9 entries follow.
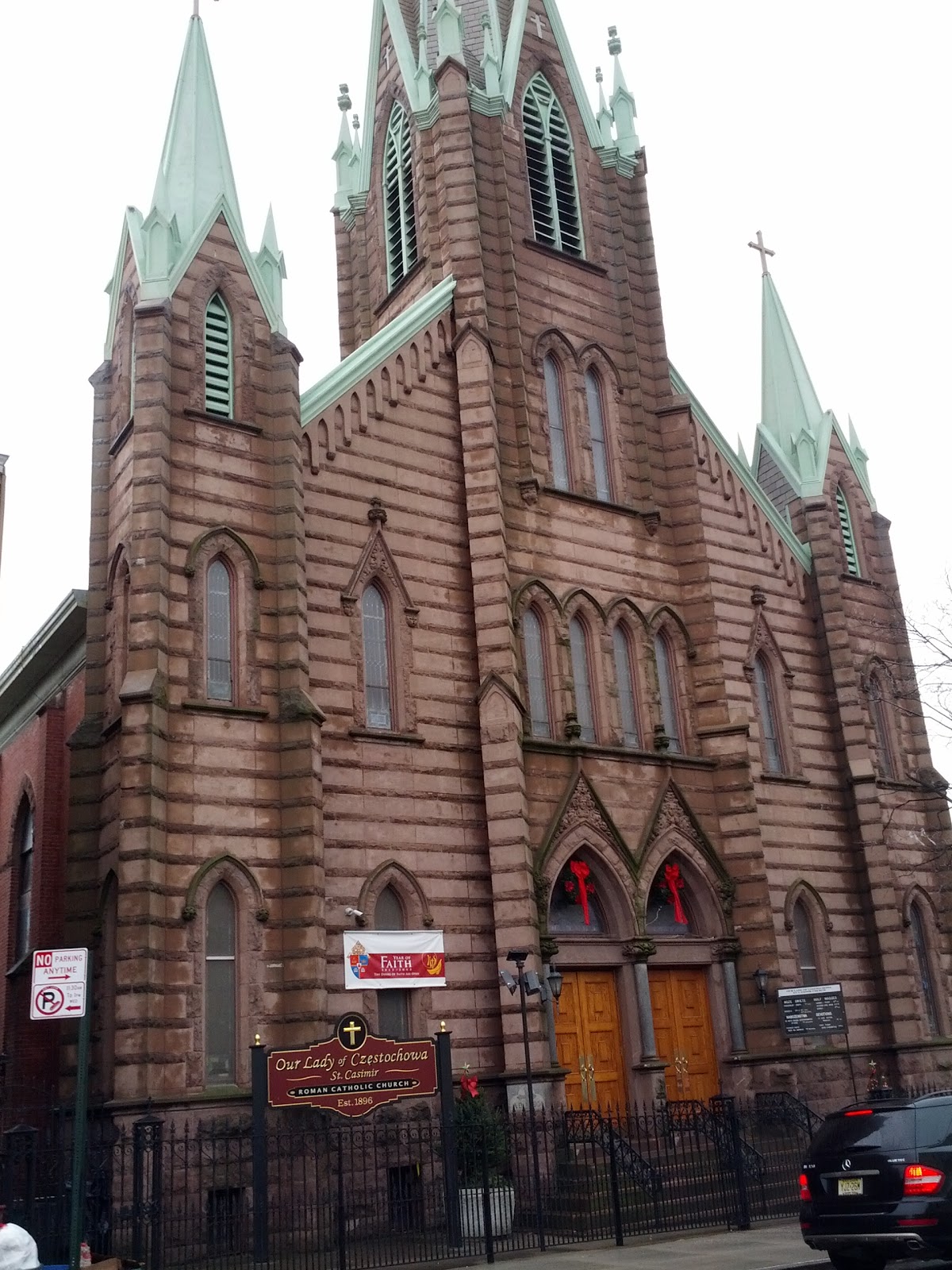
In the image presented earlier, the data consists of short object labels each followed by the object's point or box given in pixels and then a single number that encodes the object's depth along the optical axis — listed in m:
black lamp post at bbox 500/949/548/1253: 18.08
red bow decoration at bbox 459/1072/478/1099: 20.27
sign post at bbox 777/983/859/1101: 24.41
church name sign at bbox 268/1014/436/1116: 16.78
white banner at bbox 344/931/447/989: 20.95
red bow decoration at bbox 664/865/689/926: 25.55
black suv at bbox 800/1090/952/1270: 12.41
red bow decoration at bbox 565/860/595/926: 24.27
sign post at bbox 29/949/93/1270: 12.80
